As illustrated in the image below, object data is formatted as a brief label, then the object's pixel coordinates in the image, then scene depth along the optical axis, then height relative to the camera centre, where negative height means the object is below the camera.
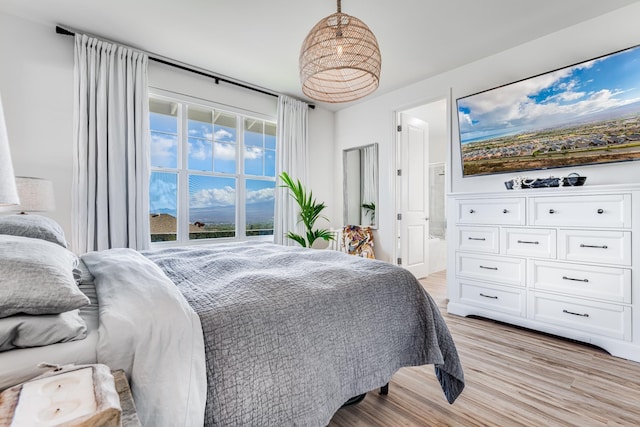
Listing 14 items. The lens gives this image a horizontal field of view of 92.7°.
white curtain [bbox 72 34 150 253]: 2.68 +0.63
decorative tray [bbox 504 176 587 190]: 2.43 +0.26
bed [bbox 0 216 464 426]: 0.81 -0.40
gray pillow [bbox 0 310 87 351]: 0.70 -0.28
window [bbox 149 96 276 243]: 3.32 +0.51
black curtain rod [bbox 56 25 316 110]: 2.61 +1.60
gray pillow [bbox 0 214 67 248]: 1.41 -0.06
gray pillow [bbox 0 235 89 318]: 0.72 -0.17
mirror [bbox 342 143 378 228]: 4.32 +0.44
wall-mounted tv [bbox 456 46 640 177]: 2.25 +0.80
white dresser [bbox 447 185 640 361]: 2.16 -0.39
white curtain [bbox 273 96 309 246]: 4.08 +0.80
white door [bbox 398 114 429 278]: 4.12 +0.28
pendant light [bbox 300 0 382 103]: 1.72 +0.96
